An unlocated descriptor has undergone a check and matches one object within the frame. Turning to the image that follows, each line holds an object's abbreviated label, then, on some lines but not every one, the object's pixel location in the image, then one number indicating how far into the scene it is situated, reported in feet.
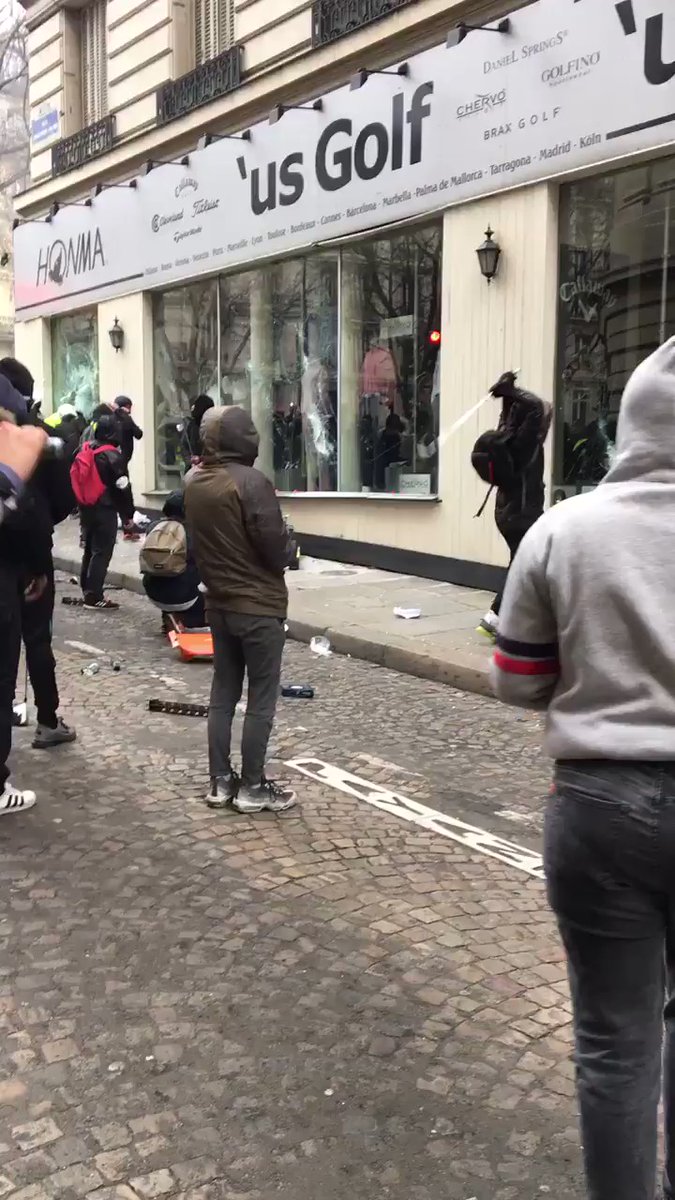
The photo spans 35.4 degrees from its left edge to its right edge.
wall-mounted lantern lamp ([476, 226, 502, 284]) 33.40
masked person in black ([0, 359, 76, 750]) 16.71
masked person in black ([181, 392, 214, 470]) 48.42
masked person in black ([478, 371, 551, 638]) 26.35
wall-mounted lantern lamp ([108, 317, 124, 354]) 57.06
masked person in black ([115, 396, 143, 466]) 44.09
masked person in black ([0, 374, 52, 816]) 15.35
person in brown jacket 15.72
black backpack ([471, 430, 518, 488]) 26.45
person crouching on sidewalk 27.63
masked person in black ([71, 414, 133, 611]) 33.35
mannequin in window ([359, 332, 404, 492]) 40.29
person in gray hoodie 6.36
